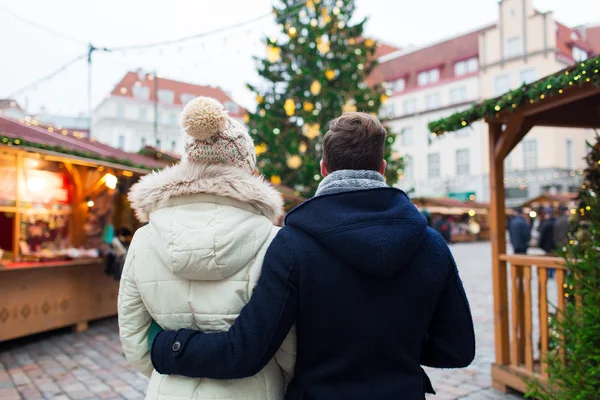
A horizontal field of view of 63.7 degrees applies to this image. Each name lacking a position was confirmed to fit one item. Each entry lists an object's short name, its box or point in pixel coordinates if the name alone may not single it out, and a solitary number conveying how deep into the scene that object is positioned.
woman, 1.46
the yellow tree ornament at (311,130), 11.38
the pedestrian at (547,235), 12.43
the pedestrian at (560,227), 11.41
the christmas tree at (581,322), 2.96
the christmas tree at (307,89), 11.50
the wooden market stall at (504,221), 3.78
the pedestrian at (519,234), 13.11
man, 1.38
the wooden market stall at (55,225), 6.26
